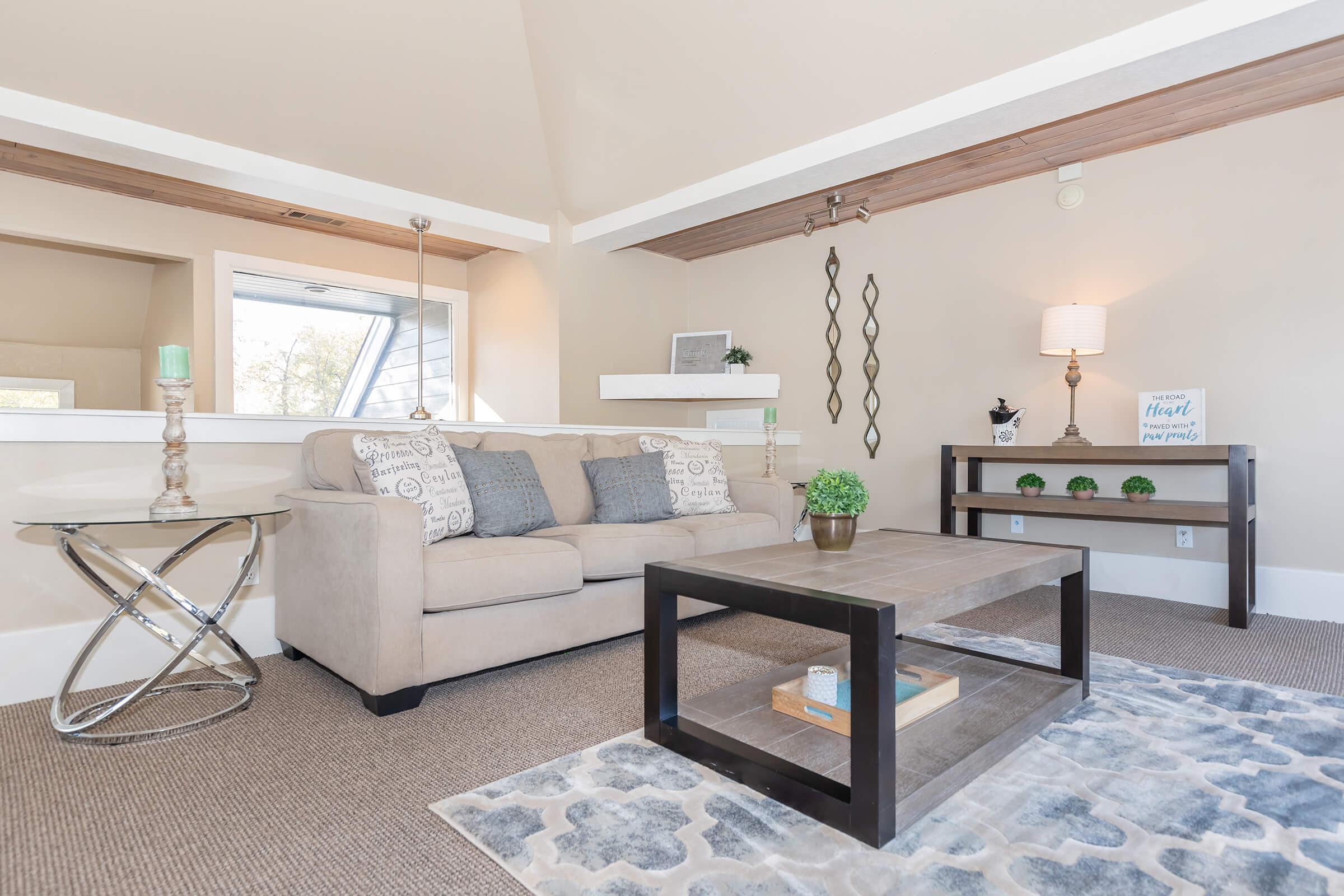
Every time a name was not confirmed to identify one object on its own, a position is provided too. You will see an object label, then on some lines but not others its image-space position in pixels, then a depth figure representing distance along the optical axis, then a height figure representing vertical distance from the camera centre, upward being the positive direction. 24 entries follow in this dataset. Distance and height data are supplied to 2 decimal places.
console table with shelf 3.07 -0.28
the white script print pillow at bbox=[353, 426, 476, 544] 2.45 -0.11
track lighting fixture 4.43 +1.48
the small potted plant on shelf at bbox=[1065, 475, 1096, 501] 3.62 -0.21
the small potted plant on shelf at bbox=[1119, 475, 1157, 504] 3.44 -0.21
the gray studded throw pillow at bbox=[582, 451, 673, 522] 3.15 -0.21
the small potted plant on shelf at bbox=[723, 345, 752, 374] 5.28 +0.62
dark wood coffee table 1.37 -0.62
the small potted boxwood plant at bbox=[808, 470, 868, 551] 2.09 -0.18
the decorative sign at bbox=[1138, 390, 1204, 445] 3.47 +0.13
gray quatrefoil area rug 1.27 -0.75
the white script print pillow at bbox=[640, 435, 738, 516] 3.41 -0.16
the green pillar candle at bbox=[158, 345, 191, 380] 2.22 +0.24
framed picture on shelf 5.51 +0.71
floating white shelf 5.06 +0.40
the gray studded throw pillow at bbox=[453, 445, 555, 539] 2.66 -0.19
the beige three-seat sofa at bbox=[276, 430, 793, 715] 2.08 -0.45
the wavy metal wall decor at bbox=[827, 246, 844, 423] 4.97 +0.75
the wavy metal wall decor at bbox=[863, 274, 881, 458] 4.77 +0.45
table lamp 3.58 +0.57
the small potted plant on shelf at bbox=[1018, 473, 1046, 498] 3.85 -0.21
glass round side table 1.93 -0.47
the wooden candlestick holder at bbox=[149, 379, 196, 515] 2.25 -0.03
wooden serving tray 1.76 -0.64
